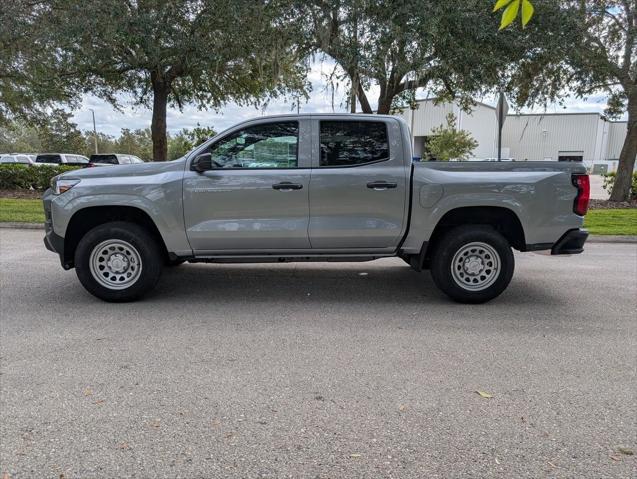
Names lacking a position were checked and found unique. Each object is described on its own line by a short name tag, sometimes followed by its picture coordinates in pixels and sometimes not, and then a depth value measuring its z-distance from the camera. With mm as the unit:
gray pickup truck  5012
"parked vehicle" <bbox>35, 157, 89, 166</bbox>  27000
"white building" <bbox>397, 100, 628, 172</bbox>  68938
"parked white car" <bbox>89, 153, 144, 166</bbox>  23359
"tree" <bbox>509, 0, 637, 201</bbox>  12234
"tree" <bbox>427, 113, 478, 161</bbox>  37812
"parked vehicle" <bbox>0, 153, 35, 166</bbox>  28078
